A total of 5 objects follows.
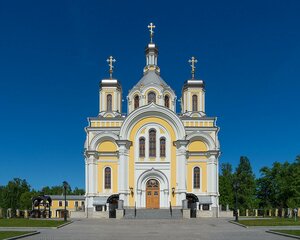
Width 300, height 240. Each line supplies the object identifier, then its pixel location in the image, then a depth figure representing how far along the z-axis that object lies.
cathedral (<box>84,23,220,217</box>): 30.71
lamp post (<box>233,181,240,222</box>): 25.33
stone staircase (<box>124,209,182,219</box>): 27.21
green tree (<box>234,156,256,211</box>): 46.06
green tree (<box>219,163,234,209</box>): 45.50
